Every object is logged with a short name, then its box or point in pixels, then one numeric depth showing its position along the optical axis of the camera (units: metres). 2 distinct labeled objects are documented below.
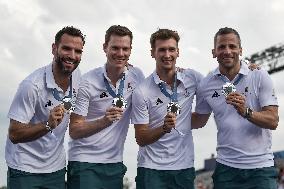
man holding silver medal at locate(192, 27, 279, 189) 6.52
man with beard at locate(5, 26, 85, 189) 6.12
